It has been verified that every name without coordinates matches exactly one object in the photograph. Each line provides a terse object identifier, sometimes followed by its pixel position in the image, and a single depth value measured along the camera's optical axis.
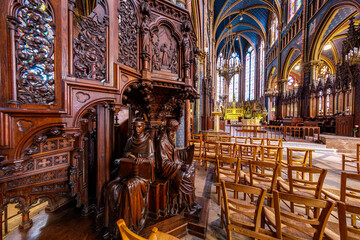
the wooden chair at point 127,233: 0.74
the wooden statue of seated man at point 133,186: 1.46
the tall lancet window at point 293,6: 11.69
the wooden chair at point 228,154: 3.76
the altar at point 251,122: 11.92
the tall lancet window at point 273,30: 16.17
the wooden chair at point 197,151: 4.42
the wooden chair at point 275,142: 4.37
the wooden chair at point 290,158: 2.99
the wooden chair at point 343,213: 1.05
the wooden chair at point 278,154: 3.14
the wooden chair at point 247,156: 3.38
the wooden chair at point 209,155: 4.08
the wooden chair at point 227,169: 2.25
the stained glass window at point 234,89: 25.20
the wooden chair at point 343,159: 3.71
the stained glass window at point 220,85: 25.75
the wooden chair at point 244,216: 1.33
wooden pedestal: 1.74
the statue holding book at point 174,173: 1.89
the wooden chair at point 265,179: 1.95
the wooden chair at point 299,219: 1.11
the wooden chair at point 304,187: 1.76
